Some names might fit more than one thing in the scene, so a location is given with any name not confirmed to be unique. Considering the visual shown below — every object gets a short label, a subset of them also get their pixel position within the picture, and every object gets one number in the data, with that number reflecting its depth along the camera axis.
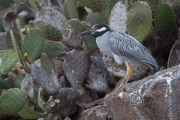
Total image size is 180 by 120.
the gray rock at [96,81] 12.15
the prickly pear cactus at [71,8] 12.65
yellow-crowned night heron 10.78
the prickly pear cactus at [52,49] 12.35
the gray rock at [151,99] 8.06
